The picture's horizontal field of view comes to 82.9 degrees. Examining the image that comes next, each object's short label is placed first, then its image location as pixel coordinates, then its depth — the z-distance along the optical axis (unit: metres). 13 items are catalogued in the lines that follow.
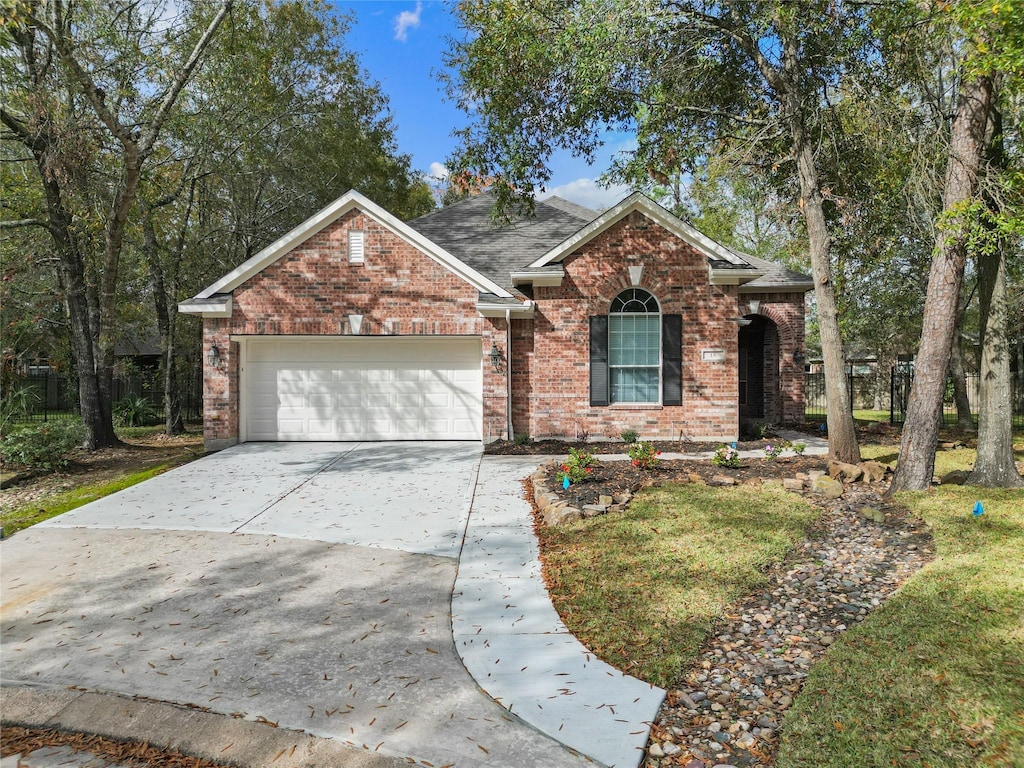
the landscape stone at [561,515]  6.27
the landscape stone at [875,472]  8.07
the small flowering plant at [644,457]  8.56
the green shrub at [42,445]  9.53
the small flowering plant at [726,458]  8.87
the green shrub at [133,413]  18.12
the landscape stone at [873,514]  6.32
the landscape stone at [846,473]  8.01
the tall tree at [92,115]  10.10
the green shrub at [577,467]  7.57
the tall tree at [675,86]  9.02
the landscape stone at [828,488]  7.36
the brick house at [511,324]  11.43
